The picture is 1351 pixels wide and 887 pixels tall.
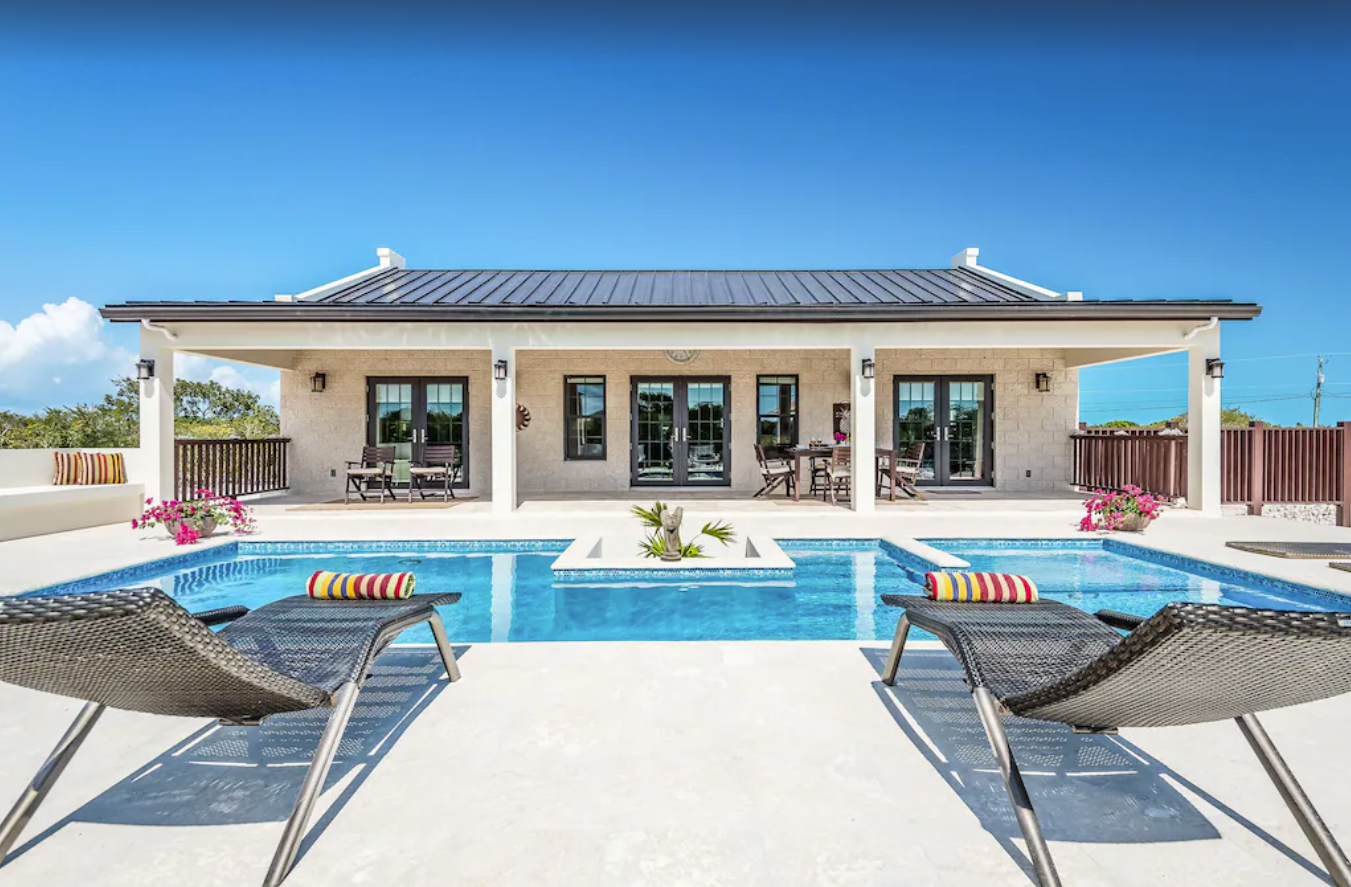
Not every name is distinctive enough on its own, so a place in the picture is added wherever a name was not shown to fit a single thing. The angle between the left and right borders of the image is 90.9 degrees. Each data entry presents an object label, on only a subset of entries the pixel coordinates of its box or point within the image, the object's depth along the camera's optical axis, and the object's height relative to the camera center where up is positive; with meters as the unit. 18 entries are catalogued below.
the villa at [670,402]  11.98 +0.68
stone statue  5.81 -0.84
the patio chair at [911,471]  10.36 -0.49
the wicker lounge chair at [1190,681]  1.57 -0.66
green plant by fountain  5.82 -0.91
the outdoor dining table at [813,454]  10.08 -0.22
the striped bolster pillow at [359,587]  3.27 -0.73
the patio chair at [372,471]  10.50 -0.51
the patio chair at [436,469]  10.96 -0.50
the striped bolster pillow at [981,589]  3.19 -0.72
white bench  7.25 -0.82
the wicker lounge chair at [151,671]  1.63 -0.66
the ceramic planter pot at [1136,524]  7.48 -0.95
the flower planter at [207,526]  7.21 -0.96
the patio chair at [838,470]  9.80 -0.46
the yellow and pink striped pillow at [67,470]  8.59 -0.41
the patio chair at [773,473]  10.84 -0.56
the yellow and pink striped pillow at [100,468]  8.58 -0.38
